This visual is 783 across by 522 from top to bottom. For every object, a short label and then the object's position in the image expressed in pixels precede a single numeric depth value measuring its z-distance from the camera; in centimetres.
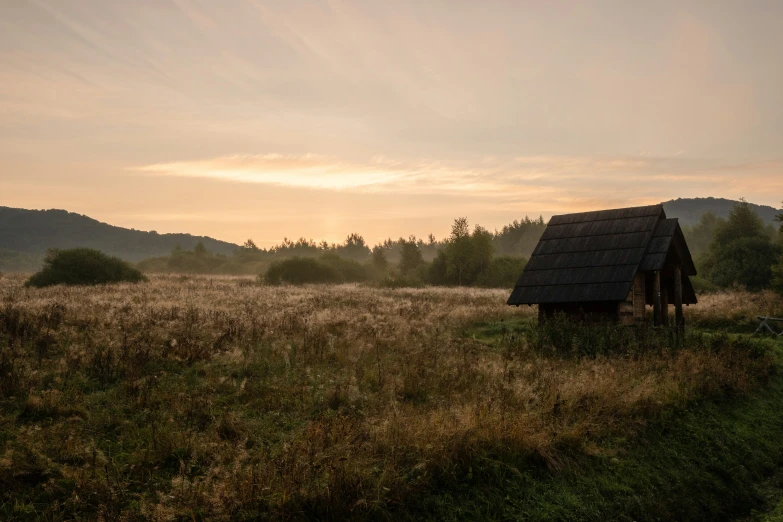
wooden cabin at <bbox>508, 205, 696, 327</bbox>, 1783
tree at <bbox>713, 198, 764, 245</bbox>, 4597
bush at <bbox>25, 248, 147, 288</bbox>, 3403
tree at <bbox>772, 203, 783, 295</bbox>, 2872
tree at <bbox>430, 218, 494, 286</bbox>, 6325
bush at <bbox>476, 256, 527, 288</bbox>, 6188
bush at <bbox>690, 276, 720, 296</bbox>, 3999
